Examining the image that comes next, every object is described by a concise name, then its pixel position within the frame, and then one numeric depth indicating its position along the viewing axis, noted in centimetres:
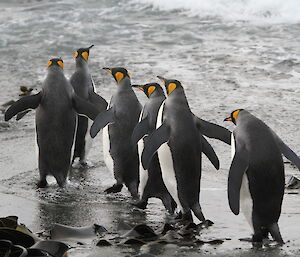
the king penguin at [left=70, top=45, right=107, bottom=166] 1327
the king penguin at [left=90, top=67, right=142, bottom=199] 1150
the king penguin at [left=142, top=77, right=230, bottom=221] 988
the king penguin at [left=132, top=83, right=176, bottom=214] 1059
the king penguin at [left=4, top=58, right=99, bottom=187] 1173
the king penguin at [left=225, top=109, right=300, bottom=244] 884
